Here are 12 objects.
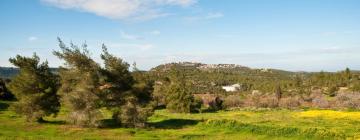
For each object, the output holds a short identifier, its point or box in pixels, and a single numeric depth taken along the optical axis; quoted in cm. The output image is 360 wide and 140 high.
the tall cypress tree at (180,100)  8188
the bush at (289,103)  10298
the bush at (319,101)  10056
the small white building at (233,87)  18455
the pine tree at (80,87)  4709
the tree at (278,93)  12479
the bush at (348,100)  9715
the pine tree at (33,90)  4991
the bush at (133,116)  4791
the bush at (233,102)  10479
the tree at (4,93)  9075
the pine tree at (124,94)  4809
